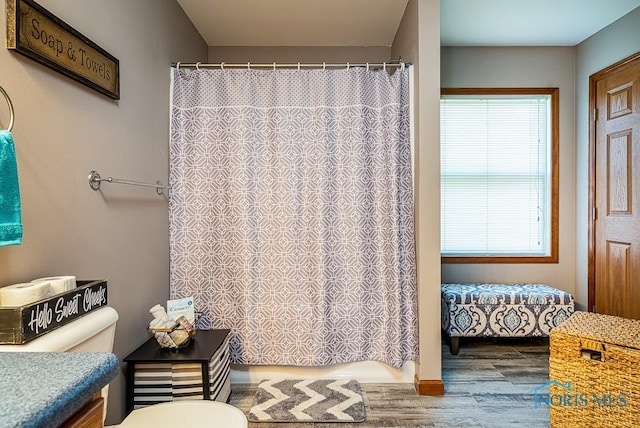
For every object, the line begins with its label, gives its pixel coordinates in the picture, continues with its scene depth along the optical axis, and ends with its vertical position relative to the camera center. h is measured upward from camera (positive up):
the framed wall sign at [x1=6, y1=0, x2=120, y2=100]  1.24 +0.62
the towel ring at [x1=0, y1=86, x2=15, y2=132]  1.08 +0.30
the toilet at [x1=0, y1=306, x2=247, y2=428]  1.14 -0.70
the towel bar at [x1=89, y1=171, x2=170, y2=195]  1.66 +0.15
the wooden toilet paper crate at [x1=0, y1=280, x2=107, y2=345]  1.00 -0.28
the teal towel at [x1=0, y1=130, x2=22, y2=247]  1.06 +0.05
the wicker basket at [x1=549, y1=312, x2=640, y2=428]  1.73 -0.75
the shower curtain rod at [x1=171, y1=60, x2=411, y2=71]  2.55 +0.97
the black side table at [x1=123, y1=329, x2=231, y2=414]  1.96 -0.82
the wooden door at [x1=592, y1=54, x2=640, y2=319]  2.90 +0.15
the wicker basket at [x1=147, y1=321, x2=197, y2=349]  2.05 -0.64
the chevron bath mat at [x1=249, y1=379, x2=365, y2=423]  2.17 -1.11
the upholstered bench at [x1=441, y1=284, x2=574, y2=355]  3.09 -0.80
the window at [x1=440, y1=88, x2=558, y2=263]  3.63 +0.36
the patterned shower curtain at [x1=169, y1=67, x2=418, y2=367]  2.54 +0.03
